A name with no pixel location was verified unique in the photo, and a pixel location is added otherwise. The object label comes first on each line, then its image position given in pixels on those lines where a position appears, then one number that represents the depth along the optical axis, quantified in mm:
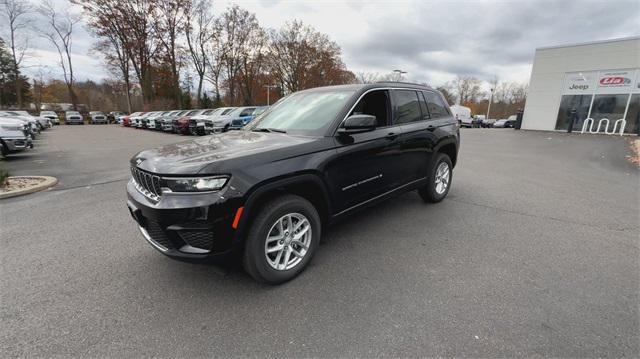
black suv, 2227
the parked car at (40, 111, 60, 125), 34394
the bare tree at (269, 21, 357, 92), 39344
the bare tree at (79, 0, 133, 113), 30344
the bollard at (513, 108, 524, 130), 22397
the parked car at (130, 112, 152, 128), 26753
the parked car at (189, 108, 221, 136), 16438
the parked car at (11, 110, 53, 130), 24406
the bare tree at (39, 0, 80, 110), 42875
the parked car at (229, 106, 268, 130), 16391
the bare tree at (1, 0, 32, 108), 36500
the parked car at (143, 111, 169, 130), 23203
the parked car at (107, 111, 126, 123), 42766
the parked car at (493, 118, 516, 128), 34878
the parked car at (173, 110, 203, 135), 18219
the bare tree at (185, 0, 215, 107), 34406
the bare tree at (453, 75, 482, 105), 73688
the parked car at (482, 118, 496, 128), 41675
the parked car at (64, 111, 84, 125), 36125
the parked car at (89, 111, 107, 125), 38747
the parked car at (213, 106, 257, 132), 15922
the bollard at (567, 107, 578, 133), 19228
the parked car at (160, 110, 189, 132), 20578
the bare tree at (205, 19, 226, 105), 36381
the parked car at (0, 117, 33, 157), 8383
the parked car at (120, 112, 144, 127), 30555
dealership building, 17422
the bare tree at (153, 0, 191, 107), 32375
